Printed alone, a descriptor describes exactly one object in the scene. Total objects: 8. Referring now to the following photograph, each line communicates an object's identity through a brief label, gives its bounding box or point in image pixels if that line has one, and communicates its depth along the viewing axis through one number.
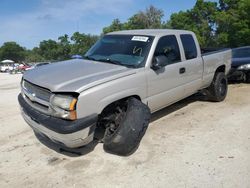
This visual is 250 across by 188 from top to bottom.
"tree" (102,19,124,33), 33.64
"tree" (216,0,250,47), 21.44
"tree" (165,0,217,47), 24.94
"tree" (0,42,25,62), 68.35
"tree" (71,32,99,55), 39.81
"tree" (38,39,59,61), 50.20
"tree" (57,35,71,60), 46.98
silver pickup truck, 2.38
